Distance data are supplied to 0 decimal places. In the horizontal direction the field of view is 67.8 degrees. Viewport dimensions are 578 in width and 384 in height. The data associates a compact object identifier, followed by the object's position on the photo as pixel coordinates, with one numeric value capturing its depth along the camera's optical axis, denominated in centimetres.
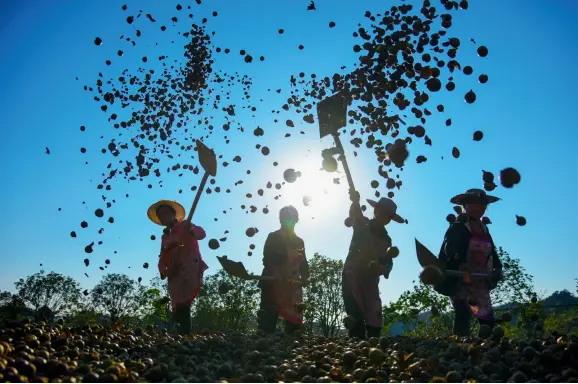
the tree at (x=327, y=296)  3447
